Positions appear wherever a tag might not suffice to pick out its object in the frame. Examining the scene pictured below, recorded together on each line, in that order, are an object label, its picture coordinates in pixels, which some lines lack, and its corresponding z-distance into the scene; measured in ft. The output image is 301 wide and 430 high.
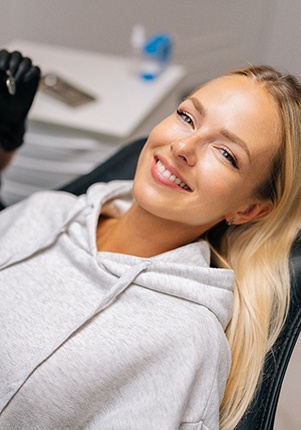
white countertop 5.46
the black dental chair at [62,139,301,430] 3.12
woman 2.97
